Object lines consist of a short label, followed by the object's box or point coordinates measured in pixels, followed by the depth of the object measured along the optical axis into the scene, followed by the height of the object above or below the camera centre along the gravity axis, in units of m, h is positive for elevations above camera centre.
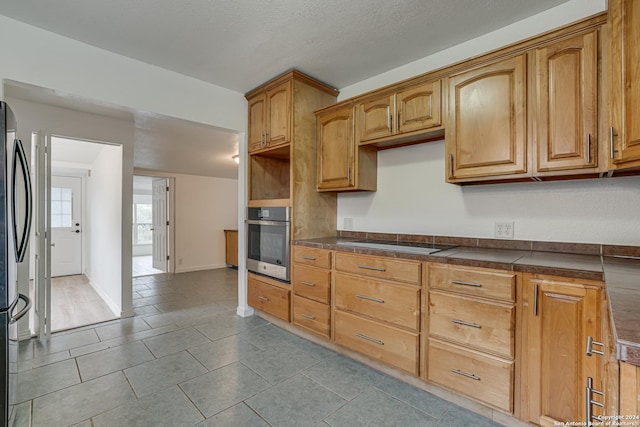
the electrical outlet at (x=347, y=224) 3.00 -0.12
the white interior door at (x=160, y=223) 5.98 -0.22
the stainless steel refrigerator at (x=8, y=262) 1.34 -0.24
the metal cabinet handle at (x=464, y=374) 1.62 -0.91
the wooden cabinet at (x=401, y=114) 2.08 +0.75
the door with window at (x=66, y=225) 5.40 -0.25
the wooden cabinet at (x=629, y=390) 0.57 -0.35
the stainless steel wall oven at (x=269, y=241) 2.77 -0.29
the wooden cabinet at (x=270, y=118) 2.78 +0.95
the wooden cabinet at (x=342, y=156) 2.57 +0.51
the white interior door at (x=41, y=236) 2.68 -0.22
